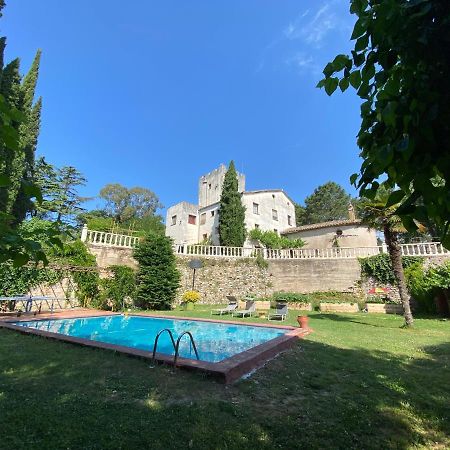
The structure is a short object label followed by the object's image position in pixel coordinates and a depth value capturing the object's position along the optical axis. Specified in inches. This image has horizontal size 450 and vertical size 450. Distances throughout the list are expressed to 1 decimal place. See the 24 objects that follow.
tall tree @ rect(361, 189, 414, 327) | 479.5
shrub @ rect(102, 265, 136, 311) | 669.3
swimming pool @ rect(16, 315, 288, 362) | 346.0
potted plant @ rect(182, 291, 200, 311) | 765.9
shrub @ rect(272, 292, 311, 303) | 759.1
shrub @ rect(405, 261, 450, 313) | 557.9
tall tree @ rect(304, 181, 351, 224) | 1991.9
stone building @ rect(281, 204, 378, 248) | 1154.7
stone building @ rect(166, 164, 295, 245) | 1362.0
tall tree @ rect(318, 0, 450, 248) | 61.1
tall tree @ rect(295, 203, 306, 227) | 2095.2
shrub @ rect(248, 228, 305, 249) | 1217.4
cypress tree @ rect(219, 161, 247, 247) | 1192.8
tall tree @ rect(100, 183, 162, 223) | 1977.1
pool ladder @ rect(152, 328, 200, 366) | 205.9
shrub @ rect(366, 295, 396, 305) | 734.5
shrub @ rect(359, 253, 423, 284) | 774.5
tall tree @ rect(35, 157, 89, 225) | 1317.7
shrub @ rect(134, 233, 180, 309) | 706.8
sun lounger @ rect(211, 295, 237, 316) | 637.4
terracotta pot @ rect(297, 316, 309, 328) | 409.4
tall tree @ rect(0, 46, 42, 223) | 686.5
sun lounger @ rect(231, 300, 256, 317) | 588.4
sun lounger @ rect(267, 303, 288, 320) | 556.2
